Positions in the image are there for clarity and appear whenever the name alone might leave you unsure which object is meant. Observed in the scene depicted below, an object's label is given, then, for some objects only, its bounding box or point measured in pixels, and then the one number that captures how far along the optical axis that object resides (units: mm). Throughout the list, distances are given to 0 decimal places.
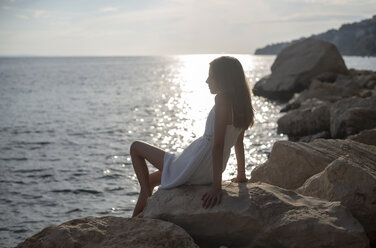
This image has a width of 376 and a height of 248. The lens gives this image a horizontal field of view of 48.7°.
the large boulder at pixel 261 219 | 3959
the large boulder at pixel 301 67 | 28812
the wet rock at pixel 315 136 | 12641
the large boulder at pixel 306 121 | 14094
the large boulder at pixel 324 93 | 19497
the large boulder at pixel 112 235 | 3879
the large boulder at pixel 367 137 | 7840
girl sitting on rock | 4383
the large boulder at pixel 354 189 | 4536
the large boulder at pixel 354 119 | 10883
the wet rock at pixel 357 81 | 24375
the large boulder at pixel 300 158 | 5887
